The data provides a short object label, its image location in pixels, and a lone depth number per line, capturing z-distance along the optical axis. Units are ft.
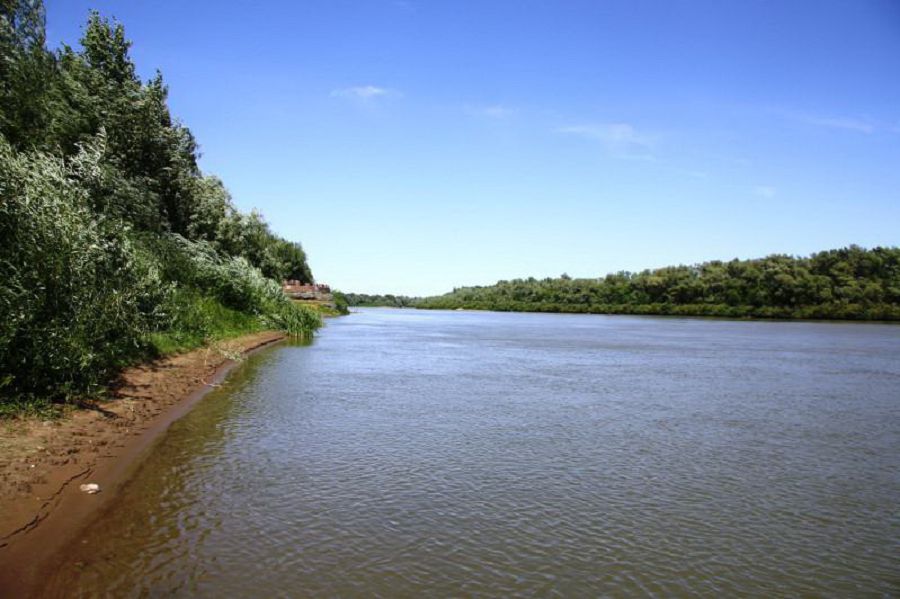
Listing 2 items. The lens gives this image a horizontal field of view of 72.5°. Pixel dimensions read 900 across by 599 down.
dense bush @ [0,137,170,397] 39.52
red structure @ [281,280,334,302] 302.99
